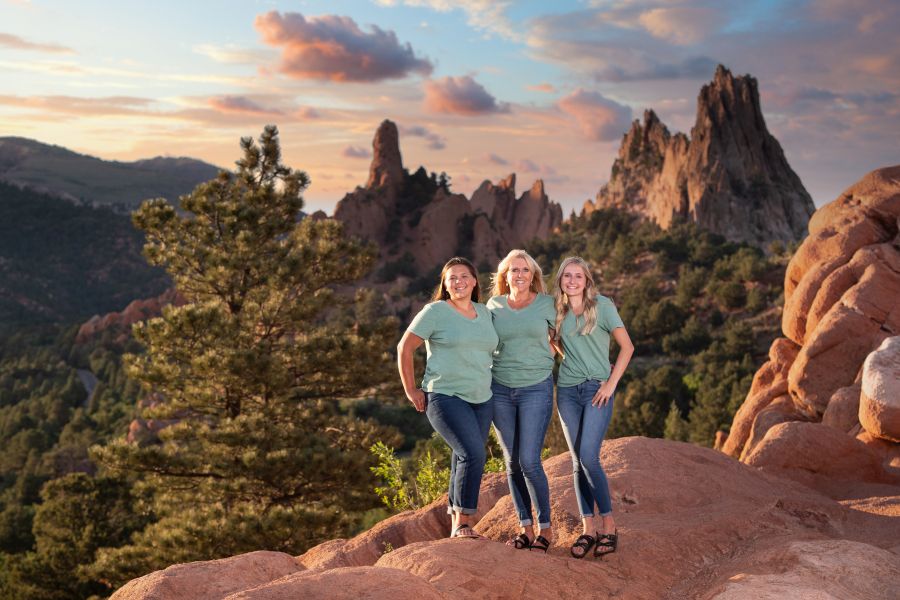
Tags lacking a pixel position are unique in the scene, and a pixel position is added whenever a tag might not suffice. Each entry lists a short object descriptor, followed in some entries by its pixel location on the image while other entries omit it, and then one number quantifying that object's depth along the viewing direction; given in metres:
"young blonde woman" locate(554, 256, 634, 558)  5.72
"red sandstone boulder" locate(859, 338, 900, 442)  10.73
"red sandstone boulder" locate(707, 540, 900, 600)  4.95
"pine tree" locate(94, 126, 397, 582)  16.23
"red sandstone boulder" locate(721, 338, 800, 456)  14.42
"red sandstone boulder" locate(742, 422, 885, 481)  9.91
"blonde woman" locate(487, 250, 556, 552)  5.70
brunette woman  5.64
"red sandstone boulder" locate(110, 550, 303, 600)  5.03
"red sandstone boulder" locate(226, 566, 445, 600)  4.47
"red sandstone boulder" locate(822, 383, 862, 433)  12.32
